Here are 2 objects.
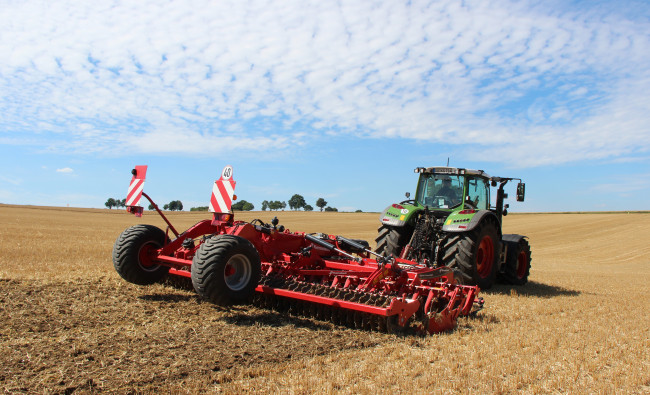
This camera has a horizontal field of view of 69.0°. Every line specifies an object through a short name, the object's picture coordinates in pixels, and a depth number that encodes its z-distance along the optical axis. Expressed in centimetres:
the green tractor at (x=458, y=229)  809
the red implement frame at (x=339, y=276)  504
